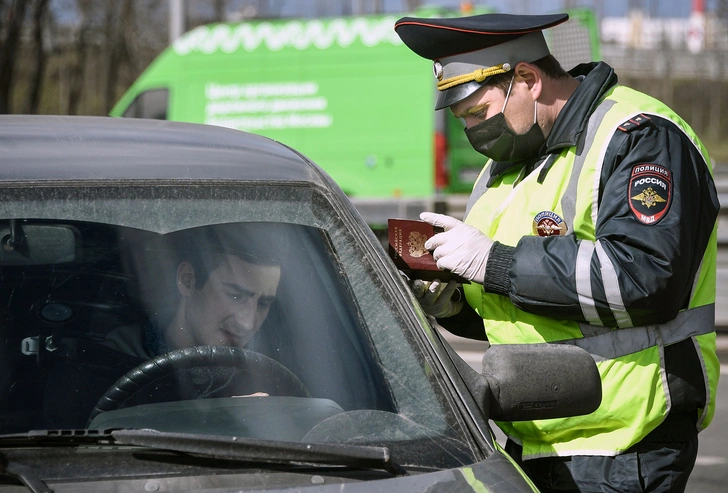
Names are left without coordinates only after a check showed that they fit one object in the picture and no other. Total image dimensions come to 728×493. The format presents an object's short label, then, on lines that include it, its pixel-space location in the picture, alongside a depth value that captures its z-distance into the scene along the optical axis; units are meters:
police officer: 4.48
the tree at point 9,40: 31.44
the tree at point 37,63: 33.19
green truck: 23.11
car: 3.32
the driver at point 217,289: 3.87
